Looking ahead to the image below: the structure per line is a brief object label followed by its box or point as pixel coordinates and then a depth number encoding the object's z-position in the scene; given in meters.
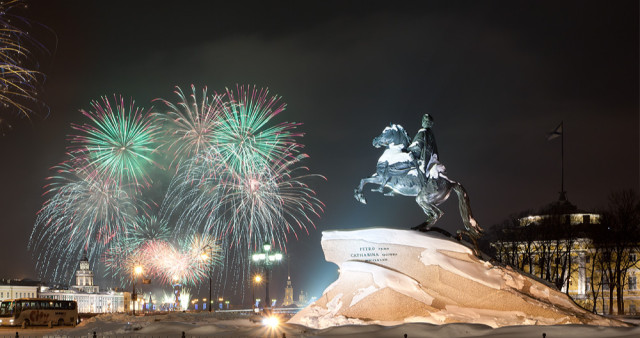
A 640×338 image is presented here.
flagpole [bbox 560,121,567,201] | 72.54
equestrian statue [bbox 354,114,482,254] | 31.48
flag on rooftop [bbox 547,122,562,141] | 70.00
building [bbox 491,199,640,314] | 65.81
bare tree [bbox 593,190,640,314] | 60.69
